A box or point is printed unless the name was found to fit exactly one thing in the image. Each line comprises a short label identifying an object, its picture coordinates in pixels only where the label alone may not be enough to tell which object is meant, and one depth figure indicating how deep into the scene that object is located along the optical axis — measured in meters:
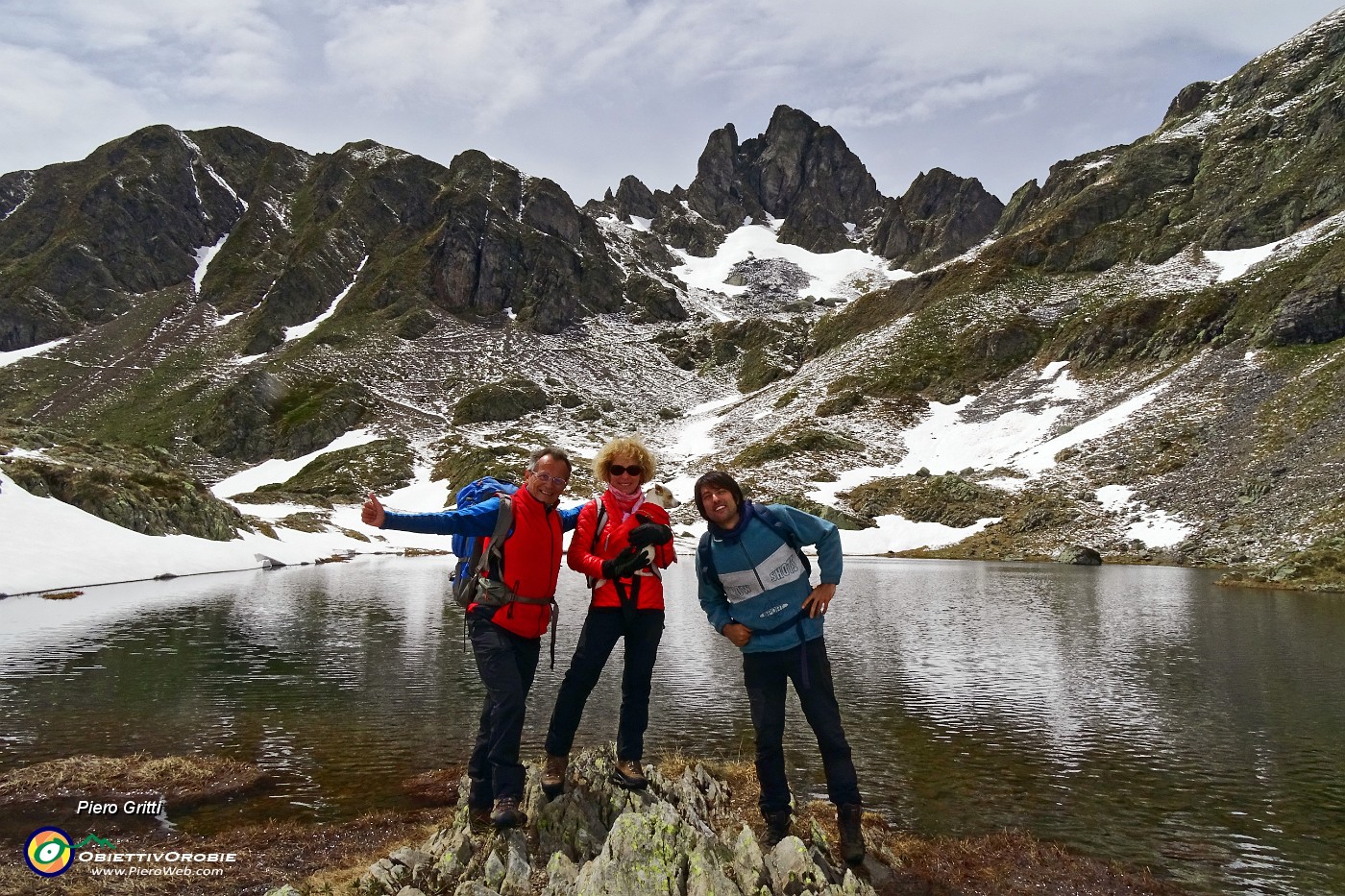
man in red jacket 6.56
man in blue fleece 6.72
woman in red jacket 6.83
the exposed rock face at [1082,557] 54.22
